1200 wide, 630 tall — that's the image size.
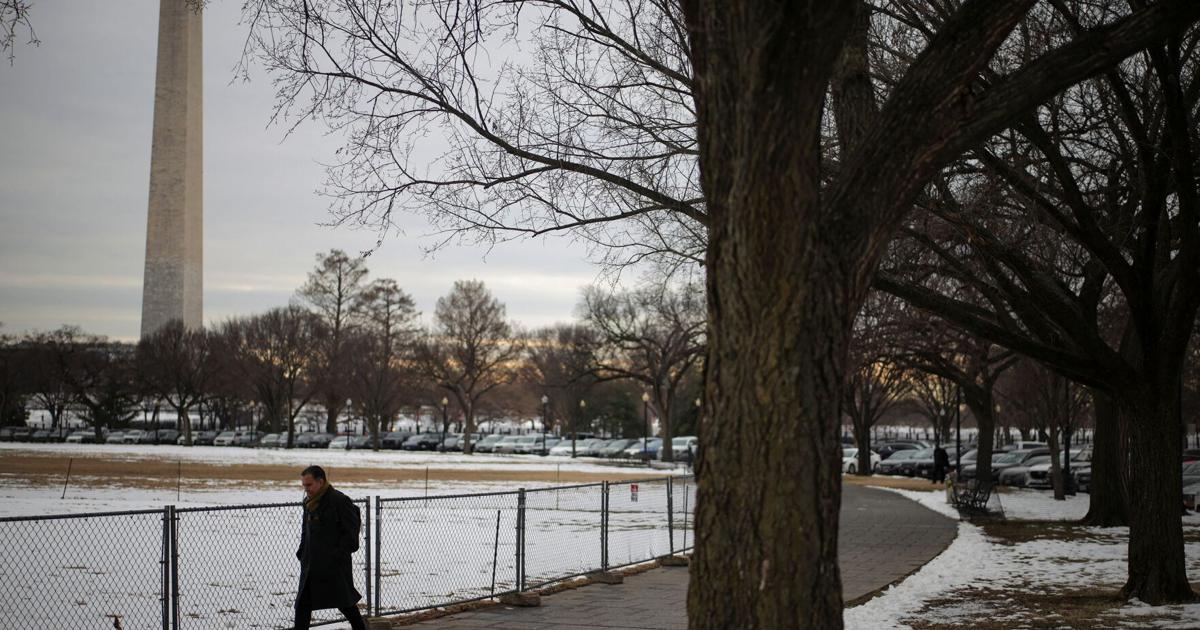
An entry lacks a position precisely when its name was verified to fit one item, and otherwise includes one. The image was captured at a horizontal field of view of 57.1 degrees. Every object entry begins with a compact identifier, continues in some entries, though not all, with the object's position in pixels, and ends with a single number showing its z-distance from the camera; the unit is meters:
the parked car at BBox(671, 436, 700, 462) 57.03
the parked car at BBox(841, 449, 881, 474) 51.98
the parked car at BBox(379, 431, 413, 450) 84.81
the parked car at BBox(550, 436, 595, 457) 76.18
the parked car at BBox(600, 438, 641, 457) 73.81
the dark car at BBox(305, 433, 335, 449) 83.44
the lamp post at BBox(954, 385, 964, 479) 42.00
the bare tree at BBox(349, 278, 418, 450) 81.25
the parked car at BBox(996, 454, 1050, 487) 40.03
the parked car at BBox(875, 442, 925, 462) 68.06
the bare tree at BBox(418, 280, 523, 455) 82.94
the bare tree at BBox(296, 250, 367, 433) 83.25
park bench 25.02
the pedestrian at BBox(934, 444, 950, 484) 39.31
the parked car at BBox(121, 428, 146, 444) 87.31
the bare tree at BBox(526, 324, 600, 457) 79.44
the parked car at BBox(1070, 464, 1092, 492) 36.84
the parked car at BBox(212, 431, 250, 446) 86.38
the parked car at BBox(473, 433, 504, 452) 85.56
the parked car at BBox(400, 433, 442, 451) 83.81
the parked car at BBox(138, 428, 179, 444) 87.19
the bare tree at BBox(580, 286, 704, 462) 64.56
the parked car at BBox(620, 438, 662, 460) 65.94
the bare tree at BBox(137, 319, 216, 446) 81.31
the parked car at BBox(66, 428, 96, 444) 84.75
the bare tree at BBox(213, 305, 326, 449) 80.50
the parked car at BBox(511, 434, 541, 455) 82.57
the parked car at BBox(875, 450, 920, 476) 51.38
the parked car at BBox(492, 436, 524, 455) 84.00
